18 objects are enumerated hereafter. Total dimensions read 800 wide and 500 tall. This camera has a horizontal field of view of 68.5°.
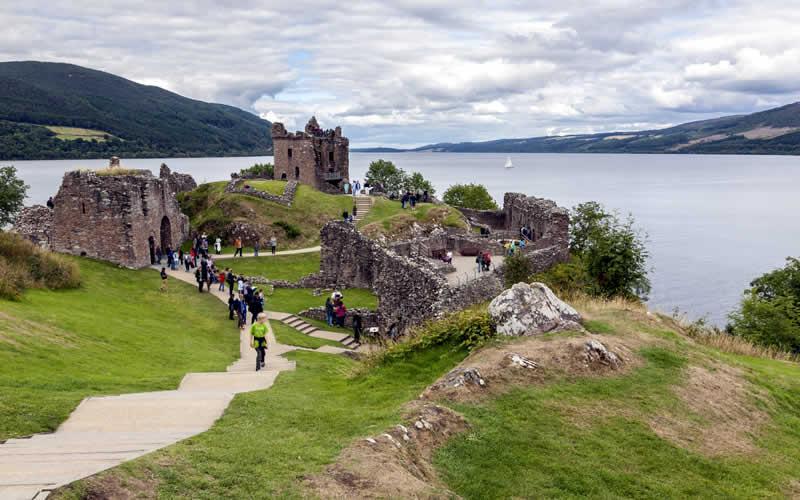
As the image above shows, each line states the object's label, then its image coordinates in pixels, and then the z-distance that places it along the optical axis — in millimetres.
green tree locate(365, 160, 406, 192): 117000
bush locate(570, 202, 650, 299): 30516
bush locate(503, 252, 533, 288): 35656
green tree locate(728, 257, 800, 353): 37719
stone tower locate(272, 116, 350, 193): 69562
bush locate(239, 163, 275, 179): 83131
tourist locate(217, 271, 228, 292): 34781
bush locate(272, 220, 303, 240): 52031
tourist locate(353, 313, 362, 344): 30031
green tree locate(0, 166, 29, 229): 61006
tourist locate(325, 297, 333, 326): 31969
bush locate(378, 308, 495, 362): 15836
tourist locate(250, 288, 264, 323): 27688
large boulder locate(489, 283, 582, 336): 16016
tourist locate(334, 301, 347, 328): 31781
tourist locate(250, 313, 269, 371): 19750
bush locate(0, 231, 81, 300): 23766
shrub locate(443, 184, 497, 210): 92000
